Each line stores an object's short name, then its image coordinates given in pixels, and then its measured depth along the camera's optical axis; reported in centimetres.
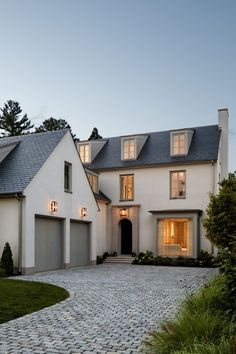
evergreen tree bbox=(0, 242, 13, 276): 1661
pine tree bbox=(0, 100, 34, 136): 5631
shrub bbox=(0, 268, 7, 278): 1600
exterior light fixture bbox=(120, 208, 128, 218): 2756
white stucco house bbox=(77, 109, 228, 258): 2566
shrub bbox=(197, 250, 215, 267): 2359
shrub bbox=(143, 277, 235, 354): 507
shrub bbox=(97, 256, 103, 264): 2550
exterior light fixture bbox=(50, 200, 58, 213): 1931
